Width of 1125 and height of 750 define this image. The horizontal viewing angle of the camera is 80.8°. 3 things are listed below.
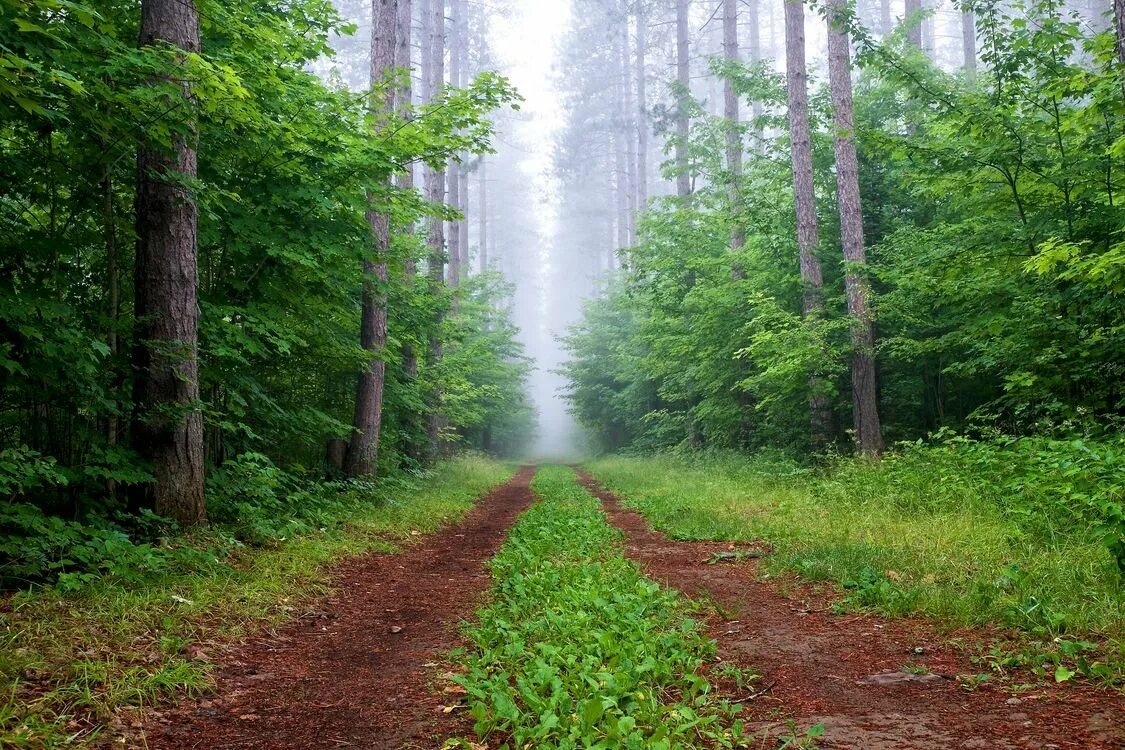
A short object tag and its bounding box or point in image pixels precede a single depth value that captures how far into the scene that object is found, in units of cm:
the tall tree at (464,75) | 2725
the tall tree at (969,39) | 2373
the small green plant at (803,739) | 277
